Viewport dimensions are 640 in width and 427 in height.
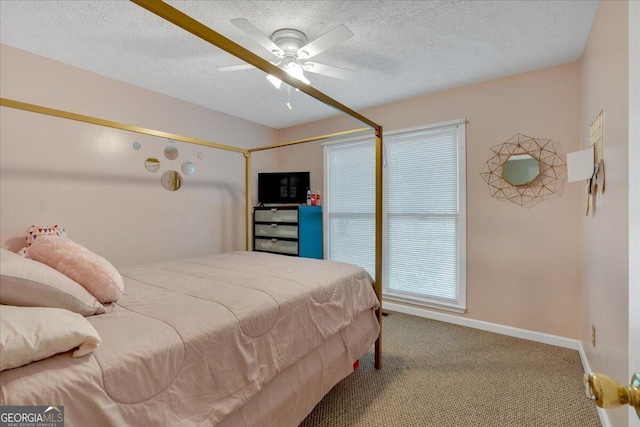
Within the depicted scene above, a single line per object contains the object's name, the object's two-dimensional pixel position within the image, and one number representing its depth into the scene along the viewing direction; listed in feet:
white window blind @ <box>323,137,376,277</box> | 11.94
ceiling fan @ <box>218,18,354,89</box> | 5.62
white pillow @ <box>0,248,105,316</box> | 2.84
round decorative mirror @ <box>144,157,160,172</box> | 9.76
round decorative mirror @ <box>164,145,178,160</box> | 10.23
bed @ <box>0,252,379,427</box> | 2.50
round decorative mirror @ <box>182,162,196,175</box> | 10.80
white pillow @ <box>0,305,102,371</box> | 2.23
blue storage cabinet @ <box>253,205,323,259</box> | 11.75
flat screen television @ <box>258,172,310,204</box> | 12.98
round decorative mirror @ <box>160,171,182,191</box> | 10.24
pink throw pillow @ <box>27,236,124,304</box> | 4.01
